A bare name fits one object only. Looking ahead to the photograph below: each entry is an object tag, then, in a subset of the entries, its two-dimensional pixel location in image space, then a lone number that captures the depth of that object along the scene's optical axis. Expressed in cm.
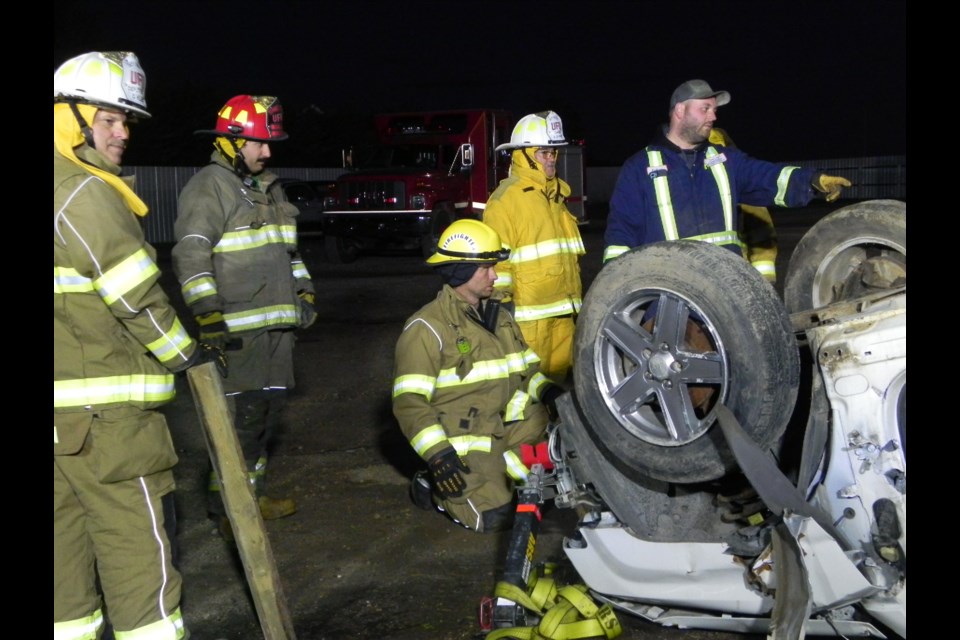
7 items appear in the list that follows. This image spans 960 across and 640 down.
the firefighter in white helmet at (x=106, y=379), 342
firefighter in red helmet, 514
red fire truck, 1809
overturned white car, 309
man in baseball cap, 496
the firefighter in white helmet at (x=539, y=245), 606
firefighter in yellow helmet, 507
